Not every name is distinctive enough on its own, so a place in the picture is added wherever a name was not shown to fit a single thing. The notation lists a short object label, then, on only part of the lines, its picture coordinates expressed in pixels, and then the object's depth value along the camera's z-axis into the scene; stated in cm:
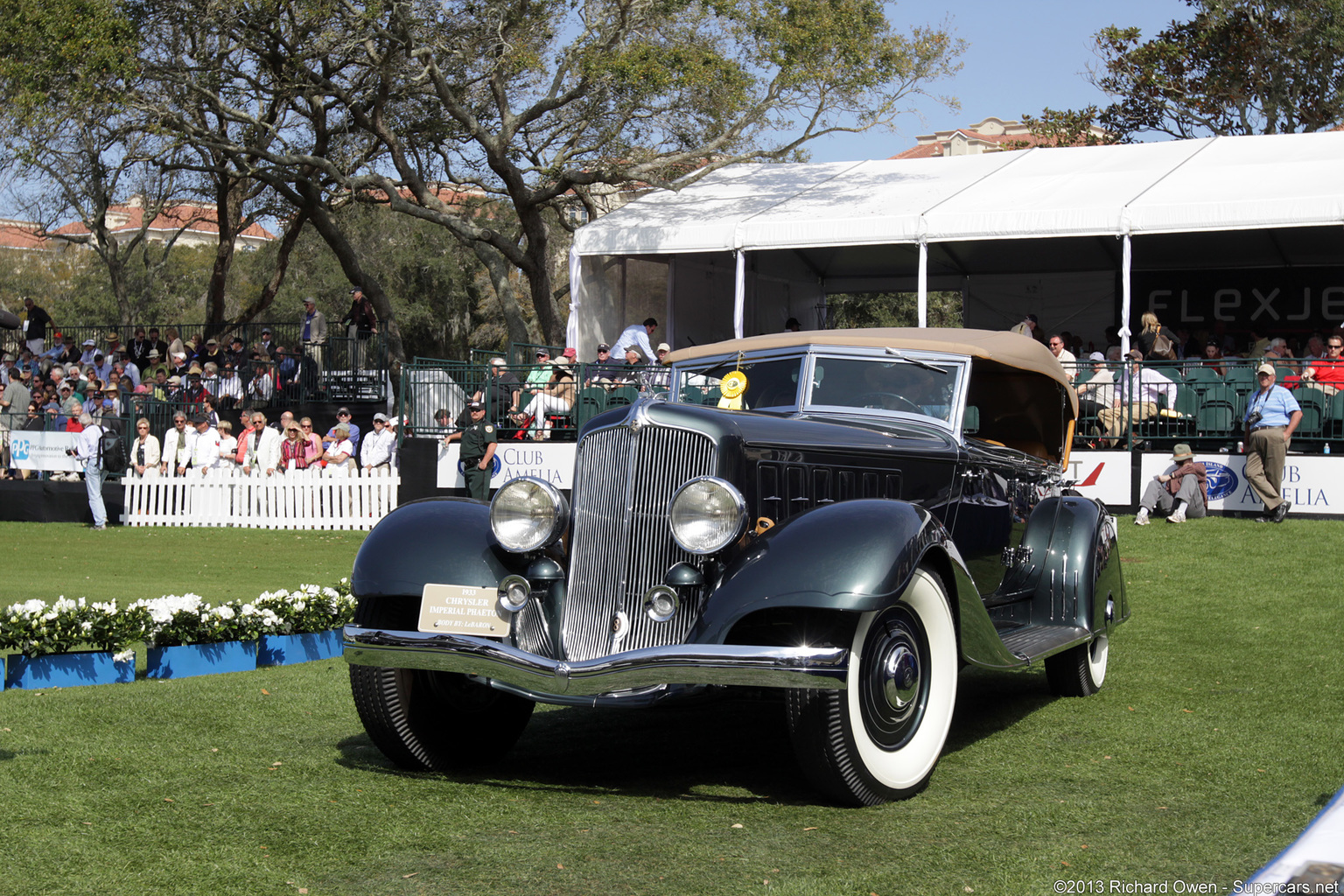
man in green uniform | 1678
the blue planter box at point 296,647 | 793
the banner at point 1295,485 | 1420
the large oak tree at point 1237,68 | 2830
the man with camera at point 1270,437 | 1394
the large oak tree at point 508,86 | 2108
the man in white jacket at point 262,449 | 1889
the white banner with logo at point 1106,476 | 1502
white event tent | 1720
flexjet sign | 2178
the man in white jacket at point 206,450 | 1925
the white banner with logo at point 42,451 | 1970
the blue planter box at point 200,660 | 750
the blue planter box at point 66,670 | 711
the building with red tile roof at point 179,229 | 3062
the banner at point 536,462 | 1670
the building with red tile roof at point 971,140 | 4746
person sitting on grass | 1448
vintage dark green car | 446
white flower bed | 712
